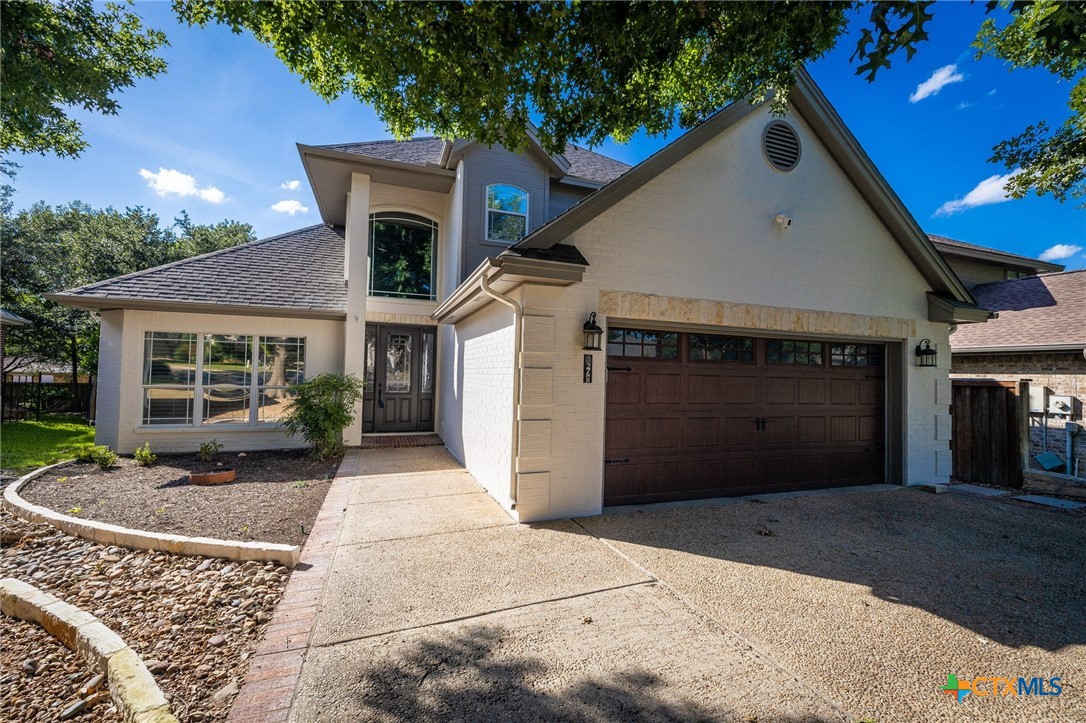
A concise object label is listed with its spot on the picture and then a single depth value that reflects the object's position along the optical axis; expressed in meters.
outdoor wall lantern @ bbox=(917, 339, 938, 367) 7.41
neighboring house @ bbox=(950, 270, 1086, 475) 8.25
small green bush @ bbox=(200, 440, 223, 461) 8.33
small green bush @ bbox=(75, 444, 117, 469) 7.40
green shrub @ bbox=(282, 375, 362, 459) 8.52
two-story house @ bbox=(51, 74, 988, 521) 5.57
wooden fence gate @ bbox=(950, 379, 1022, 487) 8.12
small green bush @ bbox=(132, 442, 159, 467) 7.80
